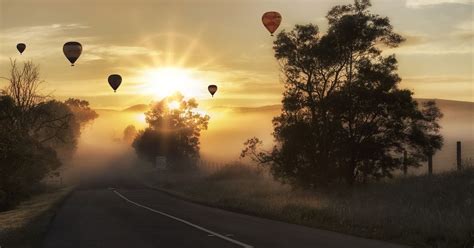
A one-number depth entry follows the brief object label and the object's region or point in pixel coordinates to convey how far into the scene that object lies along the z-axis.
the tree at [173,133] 87.19
